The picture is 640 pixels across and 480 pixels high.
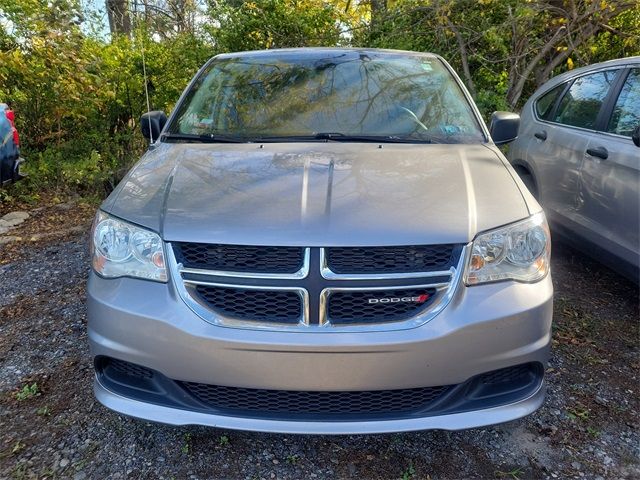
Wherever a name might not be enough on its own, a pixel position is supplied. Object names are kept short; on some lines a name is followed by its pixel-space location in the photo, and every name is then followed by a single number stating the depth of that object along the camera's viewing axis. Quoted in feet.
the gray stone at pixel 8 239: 15.93
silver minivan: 6.01
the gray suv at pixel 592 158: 10.55
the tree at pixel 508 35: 21.21
